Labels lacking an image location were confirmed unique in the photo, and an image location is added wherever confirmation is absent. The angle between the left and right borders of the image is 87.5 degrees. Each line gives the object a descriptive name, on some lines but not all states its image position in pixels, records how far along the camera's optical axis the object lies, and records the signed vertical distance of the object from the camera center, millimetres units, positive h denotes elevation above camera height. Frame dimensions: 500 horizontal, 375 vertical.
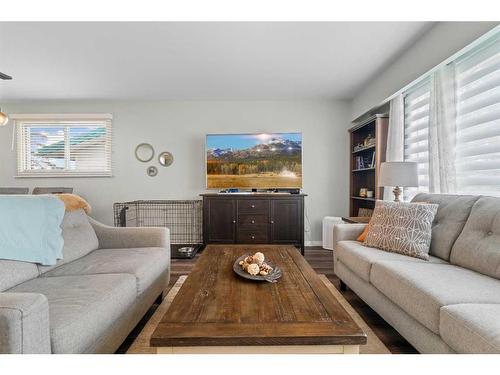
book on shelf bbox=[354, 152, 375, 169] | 3683 +375
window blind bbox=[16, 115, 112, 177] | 4391 +691
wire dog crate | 4340 -511
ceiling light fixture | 2879 +770
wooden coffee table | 876 -503
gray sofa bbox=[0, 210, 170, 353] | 844 -521
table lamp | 2516 +122
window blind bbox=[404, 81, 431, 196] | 2805 +649
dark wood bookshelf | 3256 +402
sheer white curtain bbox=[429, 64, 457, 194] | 2316 +543
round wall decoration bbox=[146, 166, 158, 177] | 4383 +270
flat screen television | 3971 +411
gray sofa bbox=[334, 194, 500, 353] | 1030 -503
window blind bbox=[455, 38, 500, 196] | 2016 +536
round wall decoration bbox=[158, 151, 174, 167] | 4367 +494
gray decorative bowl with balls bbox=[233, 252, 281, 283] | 1420 -477
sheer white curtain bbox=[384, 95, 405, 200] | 3033 +658
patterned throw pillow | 1909 -334
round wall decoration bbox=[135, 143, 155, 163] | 4383 +598
